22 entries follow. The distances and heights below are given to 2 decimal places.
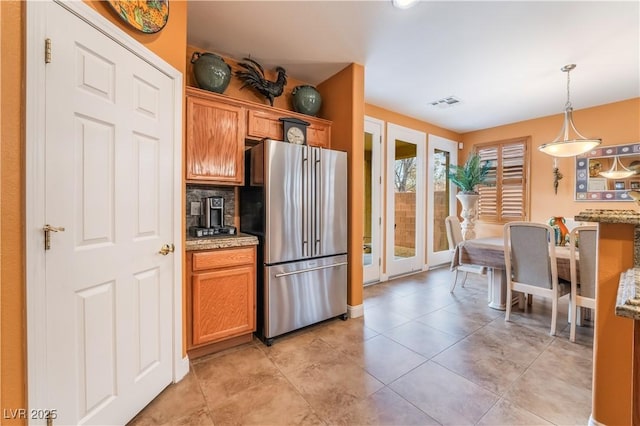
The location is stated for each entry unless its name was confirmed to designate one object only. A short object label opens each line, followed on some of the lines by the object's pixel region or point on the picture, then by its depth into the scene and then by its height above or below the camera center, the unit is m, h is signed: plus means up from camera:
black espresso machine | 2.39 -0.08
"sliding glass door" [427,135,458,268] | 4.95 +0.30
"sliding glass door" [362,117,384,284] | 4.10 +0.16
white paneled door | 1.14 -0.08
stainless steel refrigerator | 2.32 -0.18
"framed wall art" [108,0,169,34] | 1.40 +1.11
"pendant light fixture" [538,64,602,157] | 2.65 +0.68
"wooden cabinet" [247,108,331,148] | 2.60 +0.88
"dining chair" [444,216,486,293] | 3.68 -0.28
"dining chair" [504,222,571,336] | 2.47 -0.49
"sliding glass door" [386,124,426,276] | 4.30 +0.20
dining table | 2.92 -0.55
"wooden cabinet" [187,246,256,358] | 2.04 -0.71
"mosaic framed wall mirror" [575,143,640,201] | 3.64 +0.57
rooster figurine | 2.73 +1.36
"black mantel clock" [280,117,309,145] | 2.73 +0.84
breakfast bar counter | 1.24 -0.53
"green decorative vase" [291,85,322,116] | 2.97 +1.24
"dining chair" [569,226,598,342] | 2.20 -0.49
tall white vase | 4.75 -0.02
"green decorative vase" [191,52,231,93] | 2.36 +1.23
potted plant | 4.66 +0.49
